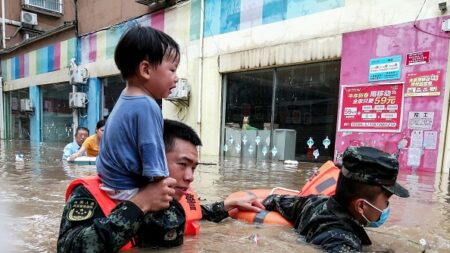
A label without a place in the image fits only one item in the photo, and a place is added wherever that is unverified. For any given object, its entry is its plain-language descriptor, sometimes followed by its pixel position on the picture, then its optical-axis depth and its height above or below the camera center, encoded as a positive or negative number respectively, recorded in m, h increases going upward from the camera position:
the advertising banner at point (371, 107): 6.51 -0.01
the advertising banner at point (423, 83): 6.02 +0.43
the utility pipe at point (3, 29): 17.34 +3.06
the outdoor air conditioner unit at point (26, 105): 16.55 -0.53
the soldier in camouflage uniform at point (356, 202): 1.73 -0.48
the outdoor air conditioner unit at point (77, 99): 13.78 -0.15
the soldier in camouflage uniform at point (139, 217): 1.39 -0.48
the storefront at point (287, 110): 7.94 -0.15
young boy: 1.46 -0.08
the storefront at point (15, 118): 18.06 -1.25
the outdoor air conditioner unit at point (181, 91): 10.26 +0.23
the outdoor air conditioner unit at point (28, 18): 17.80 +3.71
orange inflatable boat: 2.50 -0.62
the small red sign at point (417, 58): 6.15 +0.87
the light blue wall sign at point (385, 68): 6.50 +0.71
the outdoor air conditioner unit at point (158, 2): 11.08 +2.95
